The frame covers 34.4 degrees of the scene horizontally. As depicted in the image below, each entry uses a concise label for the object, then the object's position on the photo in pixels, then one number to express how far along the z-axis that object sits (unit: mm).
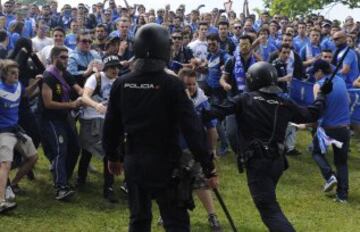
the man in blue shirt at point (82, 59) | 8969
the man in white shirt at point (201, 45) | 11547
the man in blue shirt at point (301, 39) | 13891
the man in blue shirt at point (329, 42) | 12962
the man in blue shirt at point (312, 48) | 12914
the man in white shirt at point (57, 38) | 9922
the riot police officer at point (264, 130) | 5461
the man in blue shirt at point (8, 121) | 7027
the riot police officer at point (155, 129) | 4500
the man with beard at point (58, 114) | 7551
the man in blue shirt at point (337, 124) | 8462
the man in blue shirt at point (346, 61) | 10719
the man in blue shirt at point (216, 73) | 10688
